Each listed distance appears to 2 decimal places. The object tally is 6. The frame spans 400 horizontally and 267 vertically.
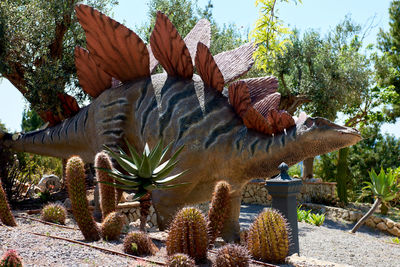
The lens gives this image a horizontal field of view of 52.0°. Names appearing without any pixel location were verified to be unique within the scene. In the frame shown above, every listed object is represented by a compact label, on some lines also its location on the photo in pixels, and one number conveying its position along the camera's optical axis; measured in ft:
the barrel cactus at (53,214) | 14.33
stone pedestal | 11.80
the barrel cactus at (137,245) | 9.78
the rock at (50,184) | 26.89
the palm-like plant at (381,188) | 32.48
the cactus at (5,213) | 12.35
